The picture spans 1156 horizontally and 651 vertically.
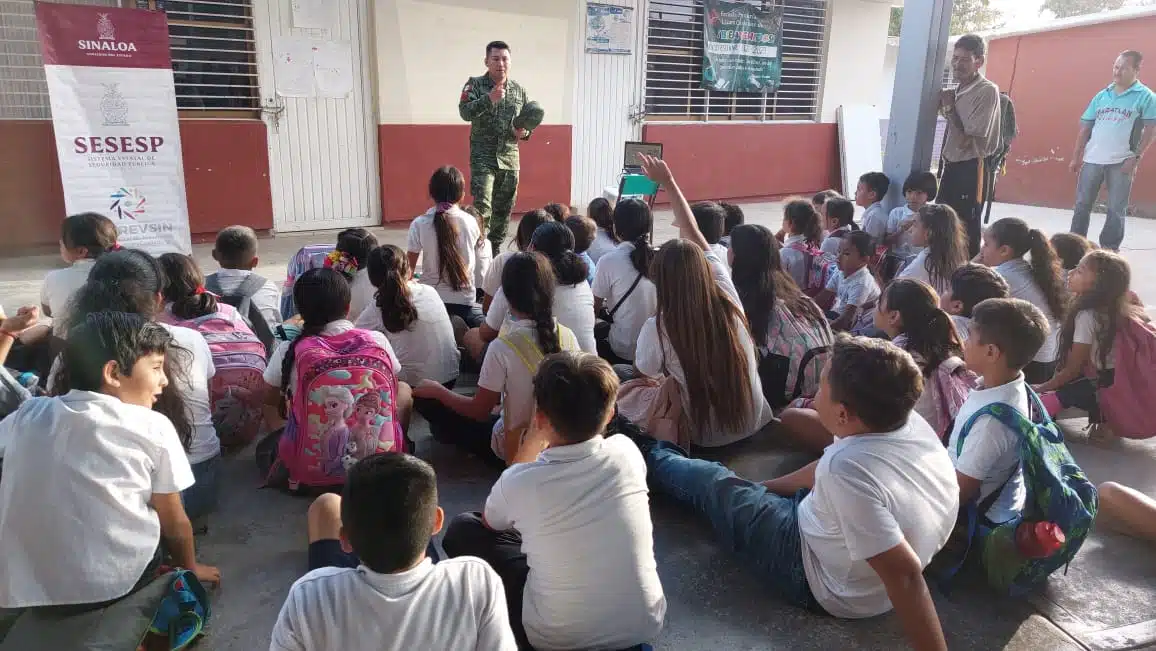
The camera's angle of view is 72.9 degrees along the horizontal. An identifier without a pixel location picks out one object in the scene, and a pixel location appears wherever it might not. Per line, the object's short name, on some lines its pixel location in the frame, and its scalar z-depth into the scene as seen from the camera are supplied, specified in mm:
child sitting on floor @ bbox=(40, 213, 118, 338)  2912
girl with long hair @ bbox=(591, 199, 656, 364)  3305
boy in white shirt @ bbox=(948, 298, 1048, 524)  2000
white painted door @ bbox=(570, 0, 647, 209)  8289
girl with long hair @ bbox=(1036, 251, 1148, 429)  2889
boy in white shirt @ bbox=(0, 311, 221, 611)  1526
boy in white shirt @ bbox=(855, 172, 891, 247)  4895
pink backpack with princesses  2244
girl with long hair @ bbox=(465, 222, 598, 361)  2900
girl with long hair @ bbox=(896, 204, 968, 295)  3584
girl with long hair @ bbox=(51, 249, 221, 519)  2229
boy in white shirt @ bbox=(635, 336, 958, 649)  1597
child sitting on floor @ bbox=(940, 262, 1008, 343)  2729
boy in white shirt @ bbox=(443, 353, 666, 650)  1540
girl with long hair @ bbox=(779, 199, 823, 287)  3975
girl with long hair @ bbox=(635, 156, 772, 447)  2572
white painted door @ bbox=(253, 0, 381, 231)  6484
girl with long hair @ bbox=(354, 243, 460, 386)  2799
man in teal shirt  6117
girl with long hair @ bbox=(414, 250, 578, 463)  2406
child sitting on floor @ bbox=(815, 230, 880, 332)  3758
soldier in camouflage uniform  5375
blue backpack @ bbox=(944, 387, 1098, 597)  1930
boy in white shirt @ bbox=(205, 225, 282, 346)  3197
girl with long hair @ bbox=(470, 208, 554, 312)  3648
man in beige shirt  4602
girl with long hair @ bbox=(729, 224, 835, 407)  3062
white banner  4953
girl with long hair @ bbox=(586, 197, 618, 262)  4211
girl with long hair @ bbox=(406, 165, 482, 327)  3838
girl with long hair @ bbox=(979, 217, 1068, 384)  3205
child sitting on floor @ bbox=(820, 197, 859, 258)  4352
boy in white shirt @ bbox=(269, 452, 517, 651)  1155
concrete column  4859
